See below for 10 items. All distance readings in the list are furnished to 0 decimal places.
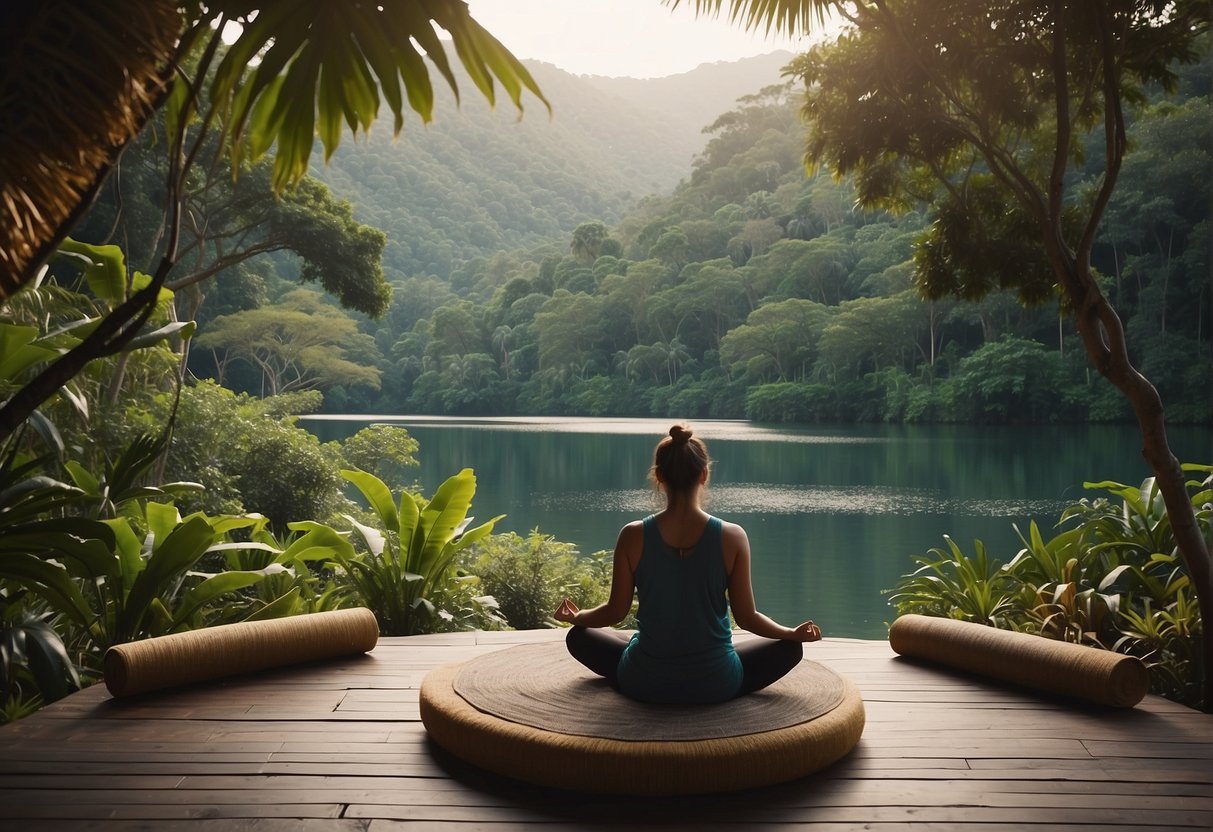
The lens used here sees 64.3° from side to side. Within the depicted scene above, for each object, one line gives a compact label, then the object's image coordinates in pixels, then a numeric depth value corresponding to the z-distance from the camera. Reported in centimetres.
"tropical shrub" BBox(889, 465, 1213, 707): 379
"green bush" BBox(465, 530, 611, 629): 720
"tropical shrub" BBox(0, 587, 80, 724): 316
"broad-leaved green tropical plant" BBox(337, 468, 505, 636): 471
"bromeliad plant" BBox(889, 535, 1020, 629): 487
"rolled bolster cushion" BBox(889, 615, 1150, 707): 299
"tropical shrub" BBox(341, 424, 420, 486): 1206
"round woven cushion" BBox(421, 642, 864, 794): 234
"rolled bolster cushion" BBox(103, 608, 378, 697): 309
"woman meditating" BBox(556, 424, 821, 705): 263
